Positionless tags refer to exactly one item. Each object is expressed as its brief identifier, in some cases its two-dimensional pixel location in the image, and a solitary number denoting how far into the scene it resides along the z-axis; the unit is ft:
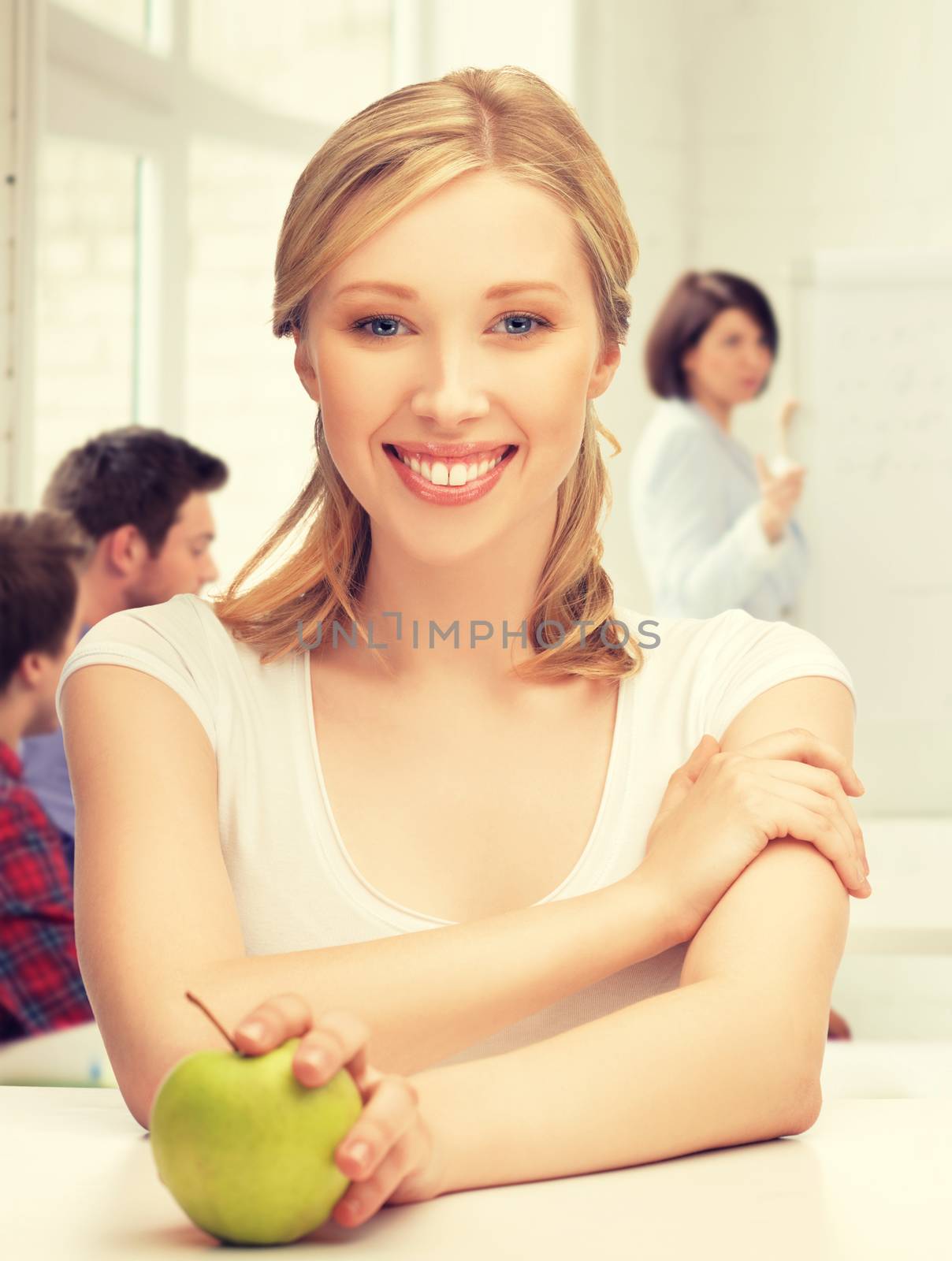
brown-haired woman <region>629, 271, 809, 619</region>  12.04
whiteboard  12.94
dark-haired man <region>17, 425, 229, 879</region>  10.00
